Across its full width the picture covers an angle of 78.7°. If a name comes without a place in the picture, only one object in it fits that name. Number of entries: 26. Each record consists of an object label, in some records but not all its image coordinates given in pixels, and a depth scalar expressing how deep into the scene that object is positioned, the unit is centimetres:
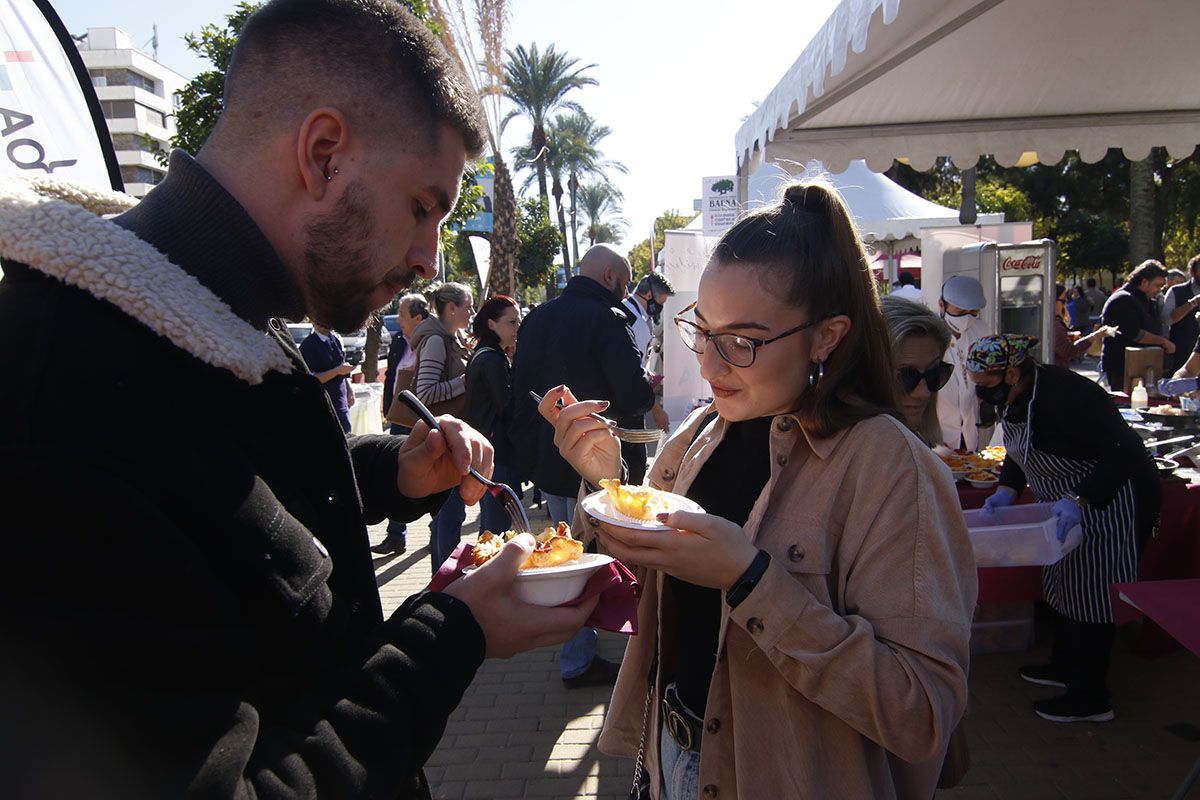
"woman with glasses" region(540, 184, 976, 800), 146
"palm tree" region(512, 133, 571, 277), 4256
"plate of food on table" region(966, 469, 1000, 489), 472
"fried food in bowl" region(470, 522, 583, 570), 160
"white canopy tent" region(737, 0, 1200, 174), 475
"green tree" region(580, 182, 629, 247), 6234
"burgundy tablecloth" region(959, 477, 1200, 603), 449
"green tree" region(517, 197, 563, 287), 3372
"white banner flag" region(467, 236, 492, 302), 1152
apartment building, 7238
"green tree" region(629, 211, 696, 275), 6064
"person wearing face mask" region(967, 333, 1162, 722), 378
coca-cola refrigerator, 799
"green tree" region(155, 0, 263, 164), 1024
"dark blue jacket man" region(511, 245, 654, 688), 505
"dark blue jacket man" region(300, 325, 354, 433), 586
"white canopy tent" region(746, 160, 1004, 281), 1395
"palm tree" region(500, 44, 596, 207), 3422
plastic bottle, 685
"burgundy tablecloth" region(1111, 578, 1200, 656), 253
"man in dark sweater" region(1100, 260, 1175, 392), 930
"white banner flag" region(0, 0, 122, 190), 272
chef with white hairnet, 679
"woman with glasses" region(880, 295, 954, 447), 385
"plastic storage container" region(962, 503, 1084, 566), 377
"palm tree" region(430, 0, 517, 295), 1728
